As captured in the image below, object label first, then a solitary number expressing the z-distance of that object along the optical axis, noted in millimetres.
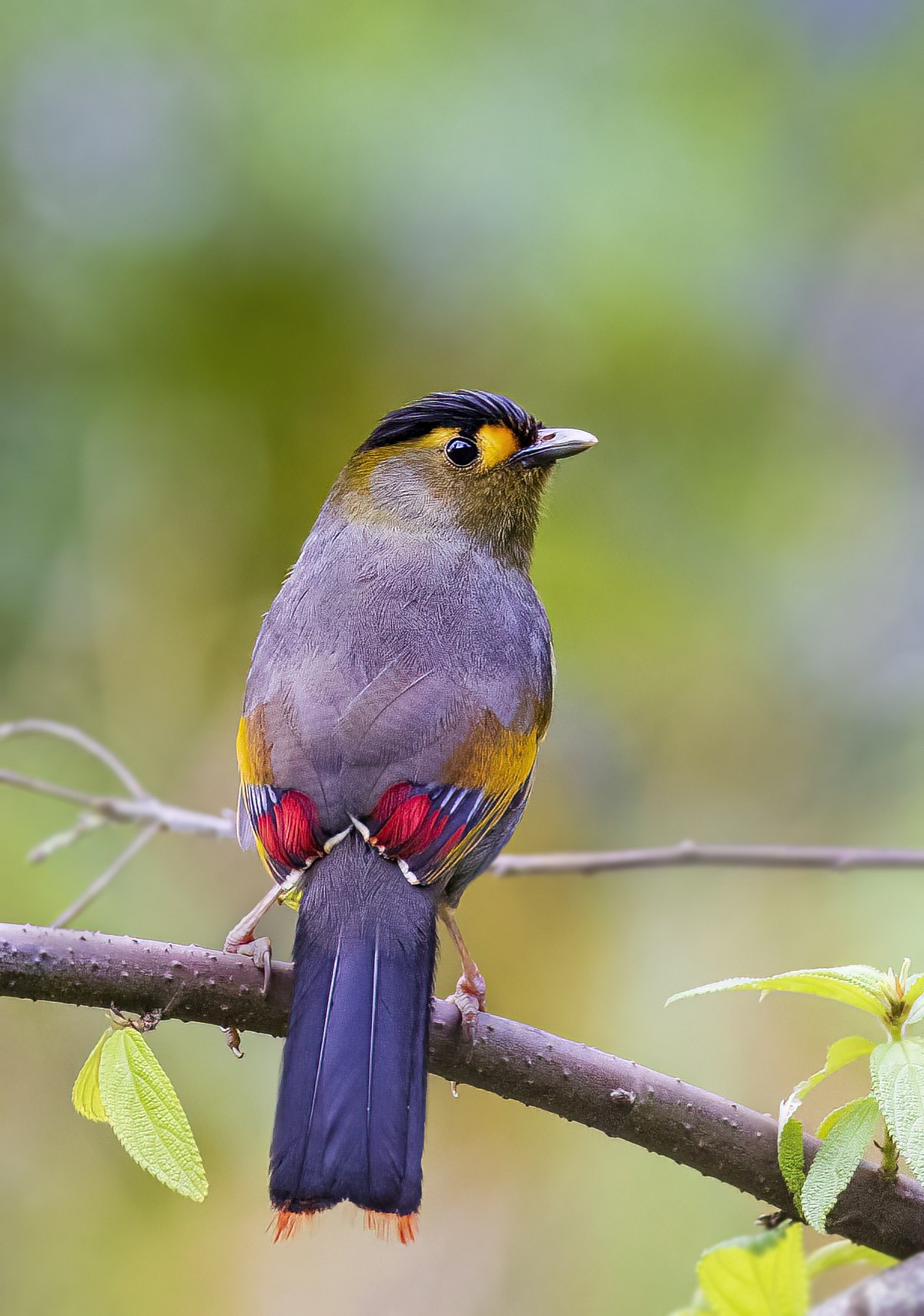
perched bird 3641
